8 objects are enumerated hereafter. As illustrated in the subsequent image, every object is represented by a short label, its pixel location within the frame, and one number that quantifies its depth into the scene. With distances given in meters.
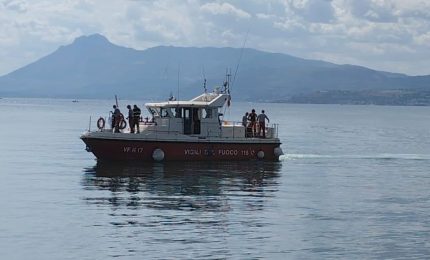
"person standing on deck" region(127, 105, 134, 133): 49.77
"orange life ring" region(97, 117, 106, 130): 49.62
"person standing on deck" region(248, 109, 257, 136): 52.84
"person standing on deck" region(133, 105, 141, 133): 49.41
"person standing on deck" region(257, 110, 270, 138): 52.75
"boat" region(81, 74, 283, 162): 49.06
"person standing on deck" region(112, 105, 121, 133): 49.72
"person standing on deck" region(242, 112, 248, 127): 52.76
